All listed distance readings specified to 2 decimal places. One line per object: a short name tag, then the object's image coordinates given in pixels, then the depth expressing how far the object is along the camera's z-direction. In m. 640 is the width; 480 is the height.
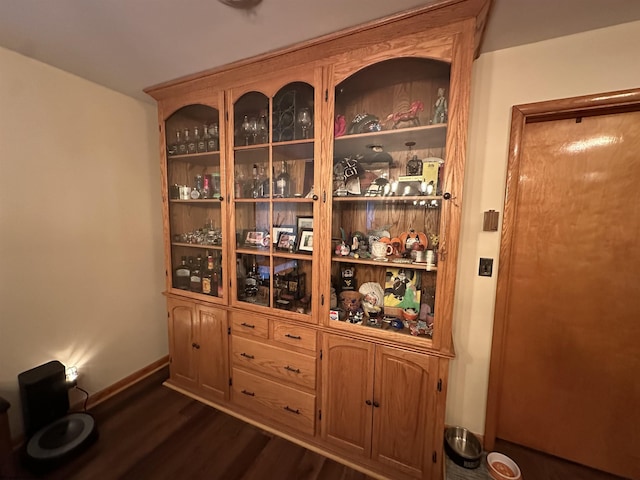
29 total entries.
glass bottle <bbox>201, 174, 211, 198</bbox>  2.01
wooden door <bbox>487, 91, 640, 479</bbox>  1.35
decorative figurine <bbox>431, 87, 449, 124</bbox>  1.26
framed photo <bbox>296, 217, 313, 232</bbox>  1.69
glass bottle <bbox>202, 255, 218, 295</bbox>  1.96
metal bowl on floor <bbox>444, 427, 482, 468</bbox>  1.48
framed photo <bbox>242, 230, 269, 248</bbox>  1.79
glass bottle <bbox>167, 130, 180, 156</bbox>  2.01
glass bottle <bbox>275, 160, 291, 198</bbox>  1.70
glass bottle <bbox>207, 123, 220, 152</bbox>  1.83
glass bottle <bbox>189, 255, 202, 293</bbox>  2.03
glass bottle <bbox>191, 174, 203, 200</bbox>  2.05
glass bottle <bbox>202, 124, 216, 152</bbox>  1.88
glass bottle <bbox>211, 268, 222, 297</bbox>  1.92
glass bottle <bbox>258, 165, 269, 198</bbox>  1.73
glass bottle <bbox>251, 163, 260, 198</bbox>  1.77
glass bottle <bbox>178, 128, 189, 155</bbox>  2.00
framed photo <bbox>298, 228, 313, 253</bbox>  1.66
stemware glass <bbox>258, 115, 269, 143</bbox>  1.67
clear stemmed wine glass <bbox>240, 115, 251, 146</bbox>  1.73
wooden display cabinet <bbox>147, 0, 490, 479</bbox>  1.27
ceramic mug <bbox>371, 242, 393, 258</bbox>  1.50
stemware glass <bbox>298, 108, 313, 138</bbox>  1.54
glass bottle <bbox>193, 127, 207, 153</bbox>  1.92
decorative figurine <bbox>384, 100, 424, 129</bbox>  1.37
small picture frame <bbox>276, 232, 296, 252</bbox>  1.72
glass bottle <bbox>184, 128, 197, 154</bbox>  1.97
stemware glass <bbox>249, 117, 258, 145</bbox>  1.71
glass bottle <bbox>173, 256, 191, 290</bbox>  2.10
